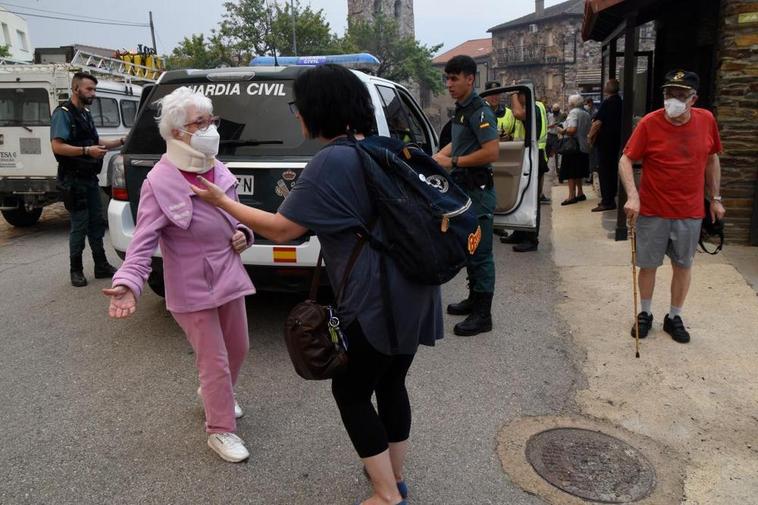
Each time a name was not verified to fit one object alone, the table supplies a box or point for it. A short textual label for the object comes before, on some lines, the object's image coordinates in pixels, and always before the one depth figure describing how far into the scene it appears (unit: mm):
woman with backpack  1962
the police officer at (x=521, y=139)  6668
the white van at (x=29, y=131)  8273
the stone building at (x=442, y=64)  56256
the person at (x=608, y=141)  8484
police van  3861
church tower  52406
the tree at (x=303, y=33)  34938
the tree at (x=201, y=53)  35031
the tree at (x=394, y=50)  47969
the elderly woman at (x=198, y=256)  2523
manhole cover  2602
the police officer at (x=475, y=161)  4145
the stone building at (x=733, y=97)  5840
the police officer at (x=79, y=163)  5613
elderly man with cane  3834
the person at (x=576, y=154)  9203
